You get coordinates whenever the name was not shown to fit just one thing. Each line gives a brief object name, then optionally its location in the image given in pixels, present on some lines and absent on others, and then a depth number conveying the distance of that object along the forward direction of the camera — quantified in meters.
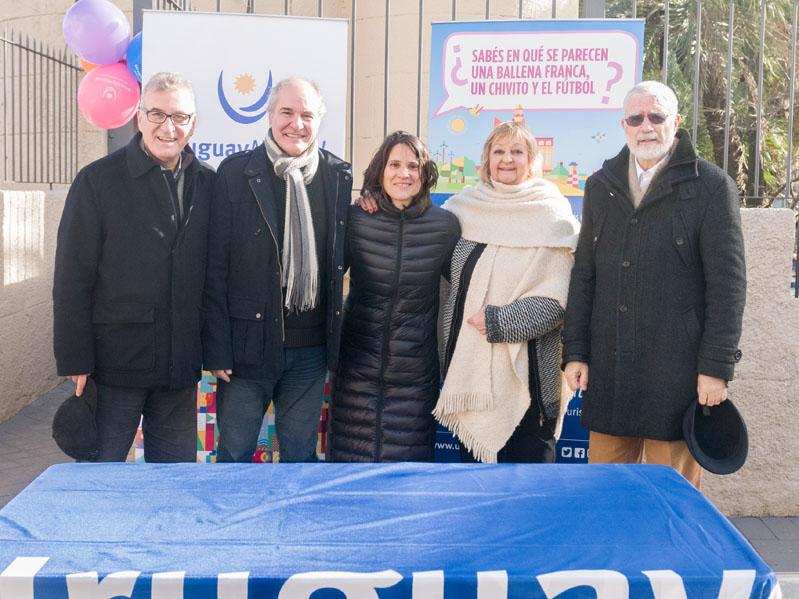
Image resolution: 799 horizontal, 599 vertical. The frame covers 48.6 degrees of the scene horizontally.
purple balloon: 5.78
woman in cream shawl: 3.51
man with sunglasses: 3.06
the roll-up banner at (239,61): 4.54
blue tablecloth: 1.80
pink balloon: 5.83
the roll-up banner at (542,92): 4.41
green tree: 14.66
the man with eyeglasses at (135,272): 3.09
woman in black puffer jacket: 3.49
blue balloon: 5.71
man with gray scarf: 3.38
